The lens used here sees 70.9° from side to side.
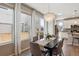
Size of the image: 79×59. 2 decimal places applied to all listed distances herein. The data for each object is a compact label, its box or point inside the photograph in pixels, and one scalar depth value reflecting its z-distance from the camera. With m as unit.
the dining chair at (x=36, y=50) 1.09
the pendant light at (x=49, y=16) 1.12
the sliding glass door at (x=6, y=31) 1.04
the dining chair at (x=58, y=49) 1.12
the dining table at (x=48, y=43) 1.16
